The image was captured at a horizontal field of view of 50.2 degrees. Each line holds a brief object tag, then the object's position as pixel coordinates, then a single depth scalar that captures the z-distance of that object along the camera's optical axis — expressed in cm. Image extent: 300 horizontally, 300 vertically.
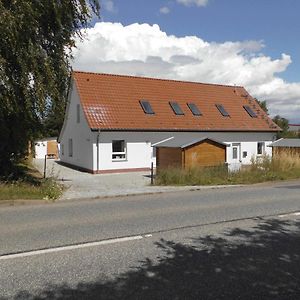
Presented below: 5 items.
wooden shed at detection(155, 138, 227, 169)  1654
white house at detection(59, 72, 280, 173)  2024
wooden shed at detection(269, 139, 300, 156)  2181
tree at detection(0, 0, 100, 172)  961
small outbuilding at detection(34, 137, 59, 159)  3320
